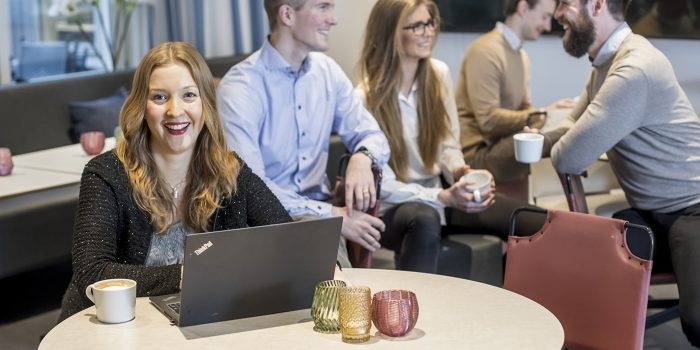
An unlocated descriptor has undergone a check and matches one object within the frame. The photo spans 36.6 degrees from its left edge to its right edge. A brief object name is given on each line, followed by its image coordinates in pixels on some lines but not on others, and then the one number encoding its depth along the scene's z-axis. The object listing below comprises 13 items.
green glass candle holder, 2.05
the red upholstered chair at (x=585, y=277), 2.48
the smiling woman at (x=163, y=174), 2.51
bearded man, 3.27
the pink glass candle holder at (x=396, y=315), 2.01
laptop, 2.01
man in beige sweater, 4.32
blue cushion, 5.39
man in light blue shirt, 3.33
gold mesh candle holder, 2.00
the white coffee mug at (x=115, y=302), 2.08
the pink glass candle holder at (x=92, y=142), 4.04
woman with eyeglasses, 3.78
